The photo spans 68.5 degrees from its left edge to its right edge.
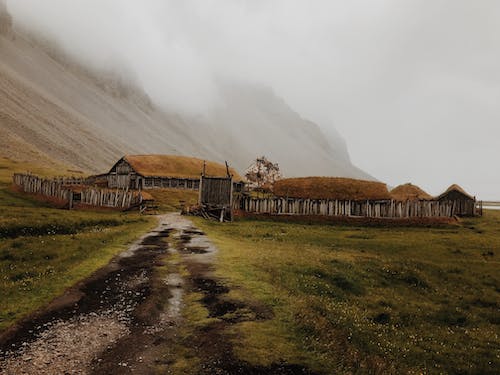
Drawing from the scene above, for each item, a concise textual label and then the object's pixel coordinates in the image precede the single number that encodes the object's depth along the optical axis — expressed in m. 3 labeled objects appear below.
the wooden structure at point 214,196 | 43.31
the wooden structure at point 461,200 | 53.80
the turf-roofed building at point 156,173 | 73.25
